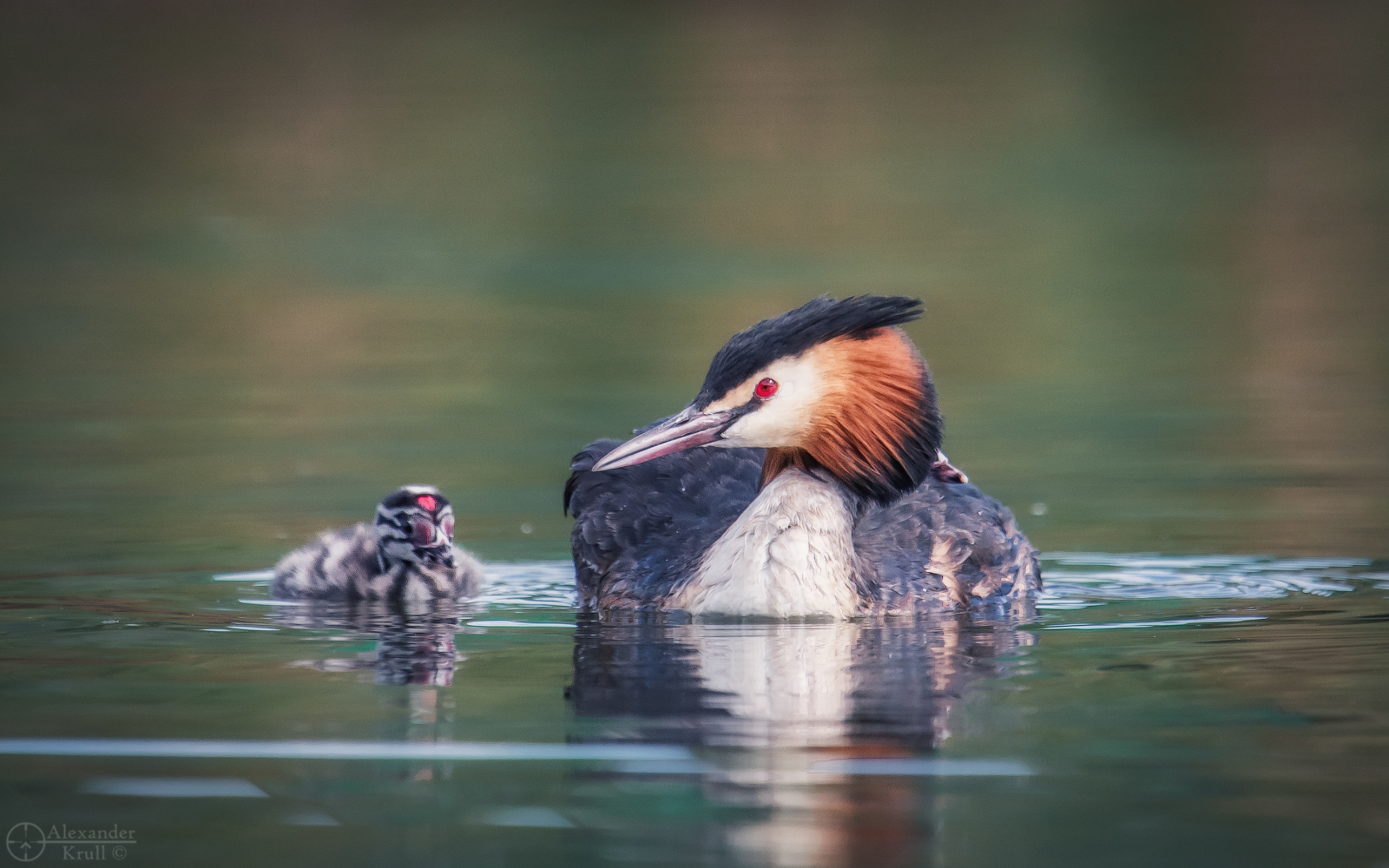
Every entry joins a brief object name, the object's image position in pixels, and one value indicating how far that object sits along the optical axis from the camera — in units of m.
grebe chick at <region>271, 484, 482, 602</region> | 17.27
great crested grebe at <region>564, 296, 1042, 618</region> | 15.92
